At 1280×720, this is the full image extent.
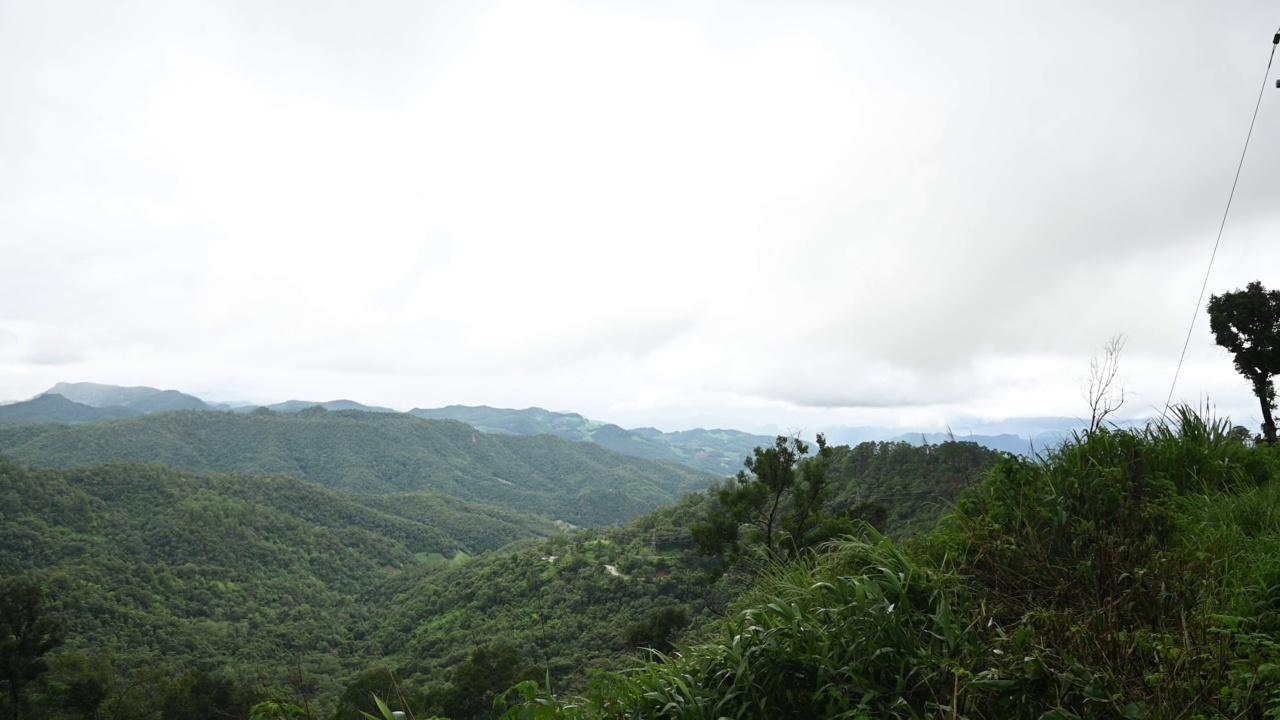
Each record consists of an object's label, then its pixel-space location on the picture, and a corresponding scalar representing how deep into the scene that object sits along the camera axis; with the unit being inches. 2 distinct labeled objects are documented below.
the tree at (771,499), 623.2
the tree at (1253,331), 549.0
